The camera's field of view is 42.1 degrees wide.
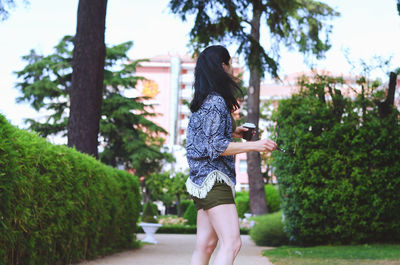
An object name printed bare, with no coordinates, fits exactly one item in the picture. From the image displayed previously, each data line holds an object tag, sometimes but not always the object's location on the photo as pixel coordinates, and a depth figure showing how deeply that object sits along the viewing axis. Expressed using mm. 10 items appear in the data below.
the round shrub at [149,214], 13680
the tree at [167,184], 33000
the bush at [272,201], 28781
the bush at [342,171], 9617
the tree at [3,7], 12102
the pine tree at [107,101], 30500
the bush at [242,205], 28703
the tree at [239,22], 12484
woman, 3010
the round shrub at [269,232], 11852
